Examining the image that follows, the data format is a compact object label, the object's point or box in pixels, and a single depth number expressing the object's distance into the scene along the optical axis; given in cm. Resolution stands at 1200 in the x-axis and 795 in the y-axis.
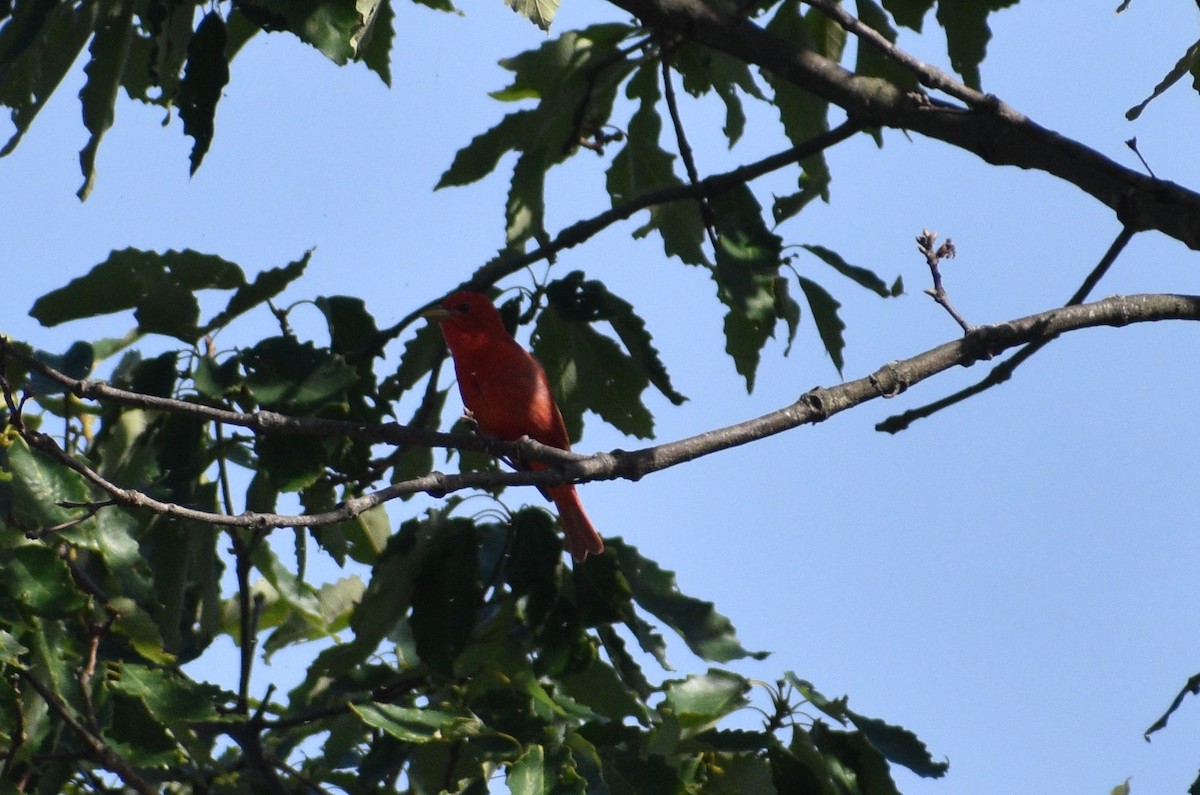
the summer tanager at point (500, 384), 1062
